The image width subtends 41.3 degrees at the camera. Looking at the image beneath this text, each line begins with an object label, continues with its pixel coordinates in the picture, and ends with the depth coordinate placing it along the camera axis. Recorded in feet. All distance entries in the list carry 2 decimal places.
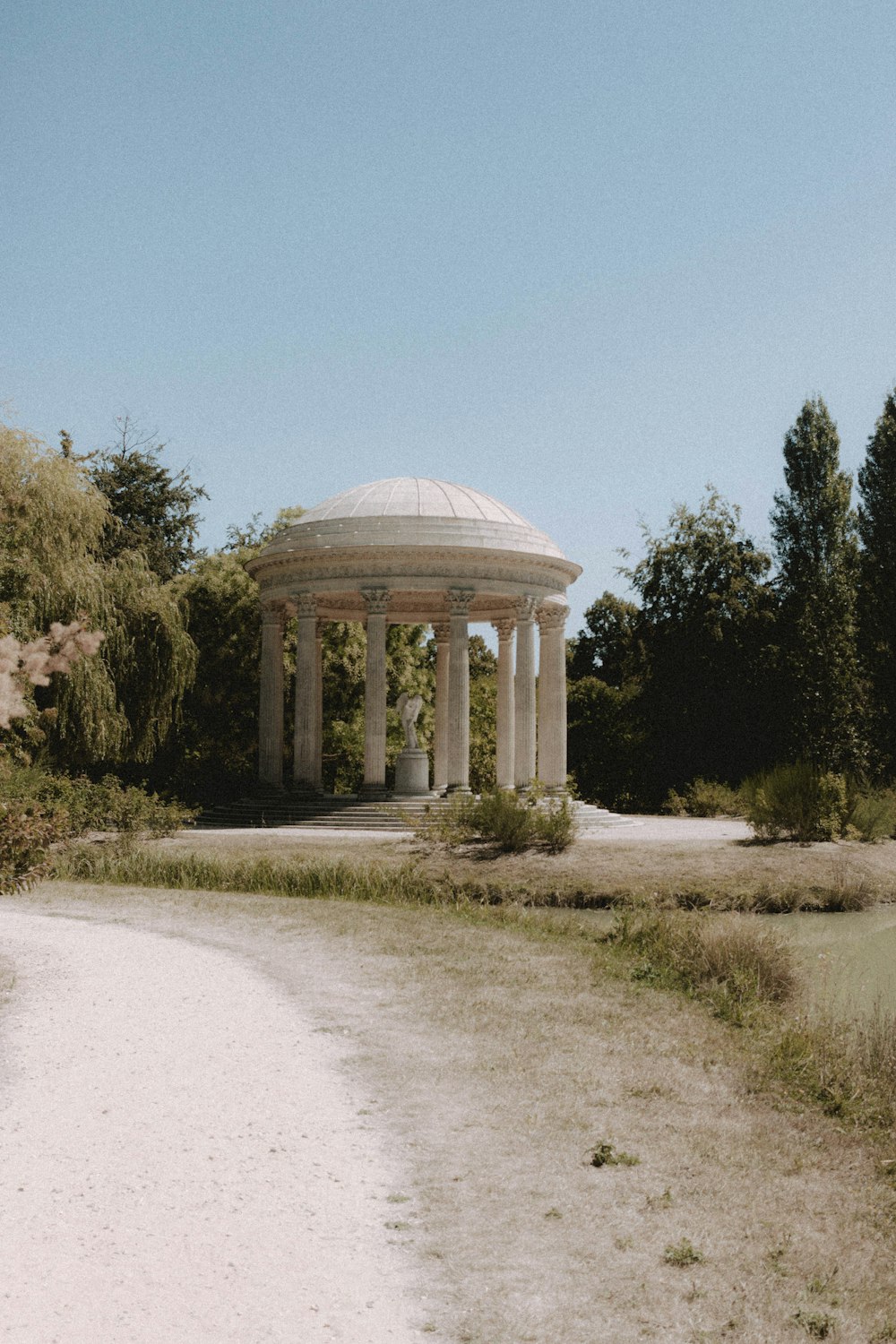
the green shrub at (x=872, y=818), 108.17
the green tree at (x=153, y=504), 179.42
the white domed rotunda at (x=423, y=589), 132.05
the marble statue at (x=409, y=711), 144.95
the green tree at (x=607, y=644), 212.43
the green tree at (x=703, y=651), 180.55
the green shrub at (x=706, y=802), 158.85
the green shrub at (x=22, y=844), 34.47
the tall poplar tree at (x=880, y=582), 162.81
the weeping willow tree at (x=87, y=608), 98.99
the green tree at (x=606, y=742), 191.31
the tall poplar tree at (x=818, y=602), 163.02
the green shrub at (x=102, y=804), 95.91
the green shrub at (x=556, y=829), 96.73
